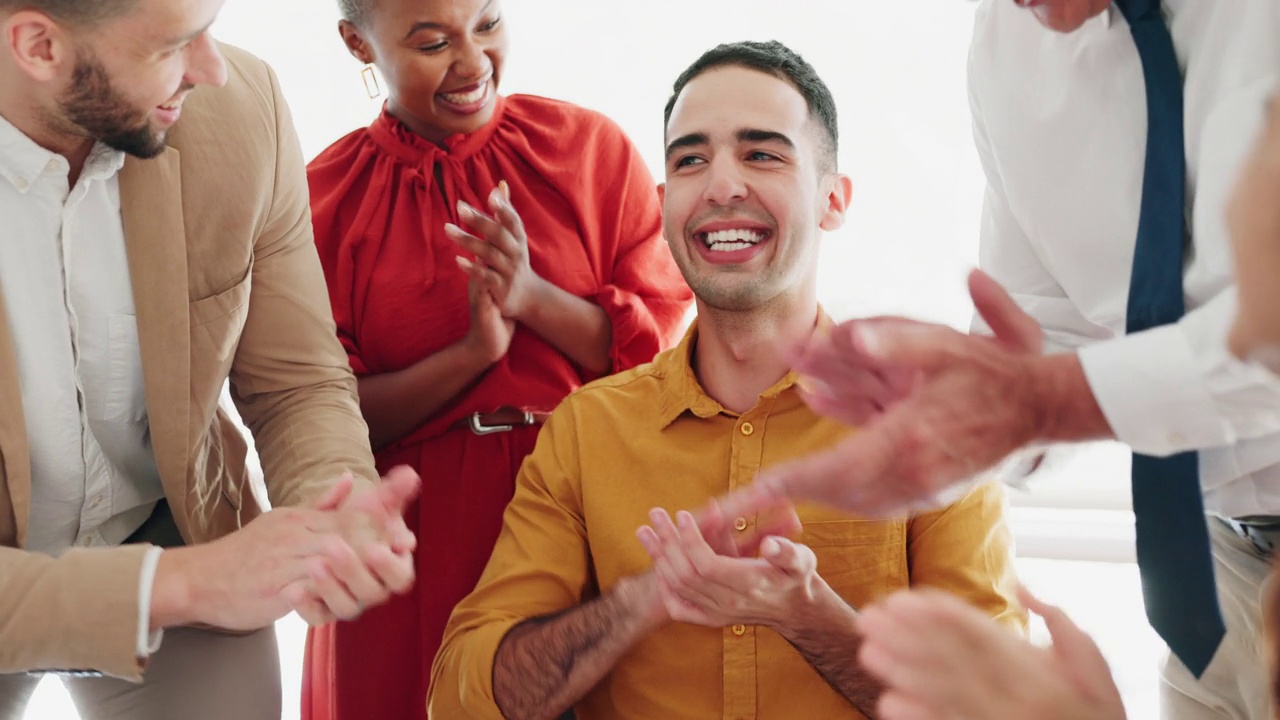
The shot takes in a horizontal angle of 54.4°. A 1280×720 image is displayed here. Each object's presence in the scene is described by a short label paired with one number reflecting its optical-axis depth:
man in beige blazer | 1.45
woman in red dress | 1.98
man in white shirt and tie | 1.30
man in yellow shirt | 1.58
